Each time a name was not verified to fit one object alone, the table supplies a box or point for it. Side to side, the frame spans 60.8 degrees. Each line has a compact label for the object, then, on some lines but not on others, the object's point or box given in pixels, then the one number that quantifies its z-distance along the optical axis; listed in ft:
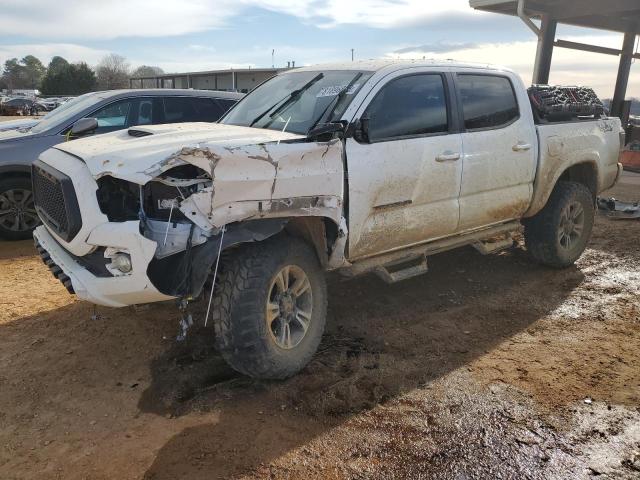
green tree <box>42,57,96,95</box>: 161.48
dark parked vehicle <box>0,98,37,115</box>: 125.08
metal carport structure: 40.68
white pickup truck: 10.18
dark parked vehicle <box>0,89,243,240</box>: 21.18
